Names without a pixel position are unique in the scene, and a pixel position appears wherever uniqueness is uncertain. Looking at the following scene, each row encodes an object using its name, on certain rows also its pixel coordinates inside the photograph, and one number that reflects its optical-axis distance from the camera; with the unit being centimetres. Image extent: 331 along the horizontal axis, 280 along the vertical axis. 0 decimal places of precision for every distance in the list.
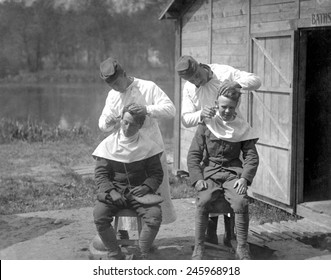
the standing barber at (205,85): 537
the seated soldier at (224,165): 516
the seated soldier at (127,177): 530
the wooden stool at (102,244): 541
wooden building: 732
